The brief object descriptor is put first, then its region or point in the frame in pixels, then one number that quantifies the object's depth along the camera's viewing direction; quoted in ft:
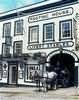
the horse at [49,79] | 69.00
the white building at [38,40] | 73.15
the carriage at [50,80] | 69.26
